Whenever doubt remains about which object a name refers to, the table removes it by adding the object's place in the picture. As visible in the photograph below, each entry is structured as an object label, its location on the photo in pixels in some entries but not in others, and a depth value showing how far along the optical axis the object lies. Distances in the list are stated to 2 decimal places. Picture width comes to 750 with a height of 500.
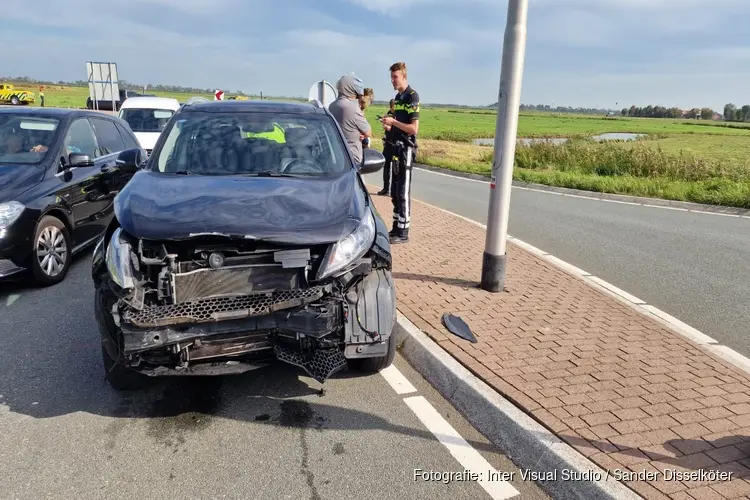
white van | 14.12
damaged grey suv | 3.08
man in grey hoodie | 7.55
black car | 5.32
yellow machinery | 43.09
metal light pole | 4.91
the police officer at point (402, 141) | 7.27
